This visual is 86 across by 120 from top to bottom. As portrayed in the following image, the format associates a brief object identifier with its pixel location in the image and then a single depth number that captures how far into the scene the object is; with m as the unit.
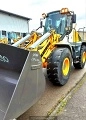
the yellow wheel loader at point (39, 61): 1.27
